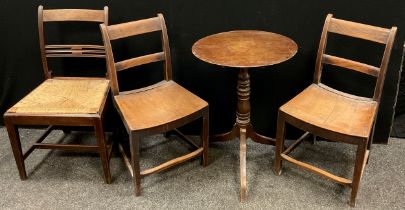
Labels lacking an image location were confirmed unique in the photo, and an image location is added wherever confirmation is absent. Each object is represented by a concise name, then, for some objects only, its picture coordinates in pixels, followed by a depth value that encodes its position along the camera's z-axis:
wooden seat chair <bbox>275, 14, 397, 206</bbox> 2.16
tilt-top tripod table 2.21
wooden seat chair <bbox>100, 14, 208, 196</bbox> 2.26
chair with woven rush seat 2.33
